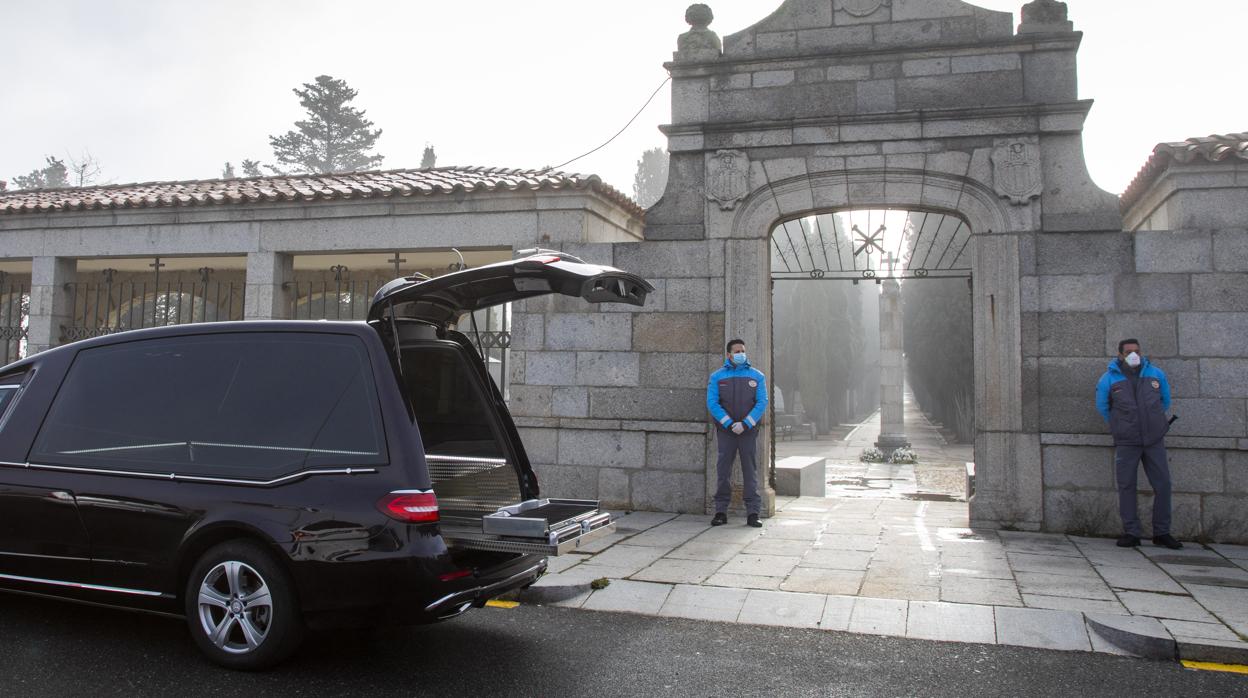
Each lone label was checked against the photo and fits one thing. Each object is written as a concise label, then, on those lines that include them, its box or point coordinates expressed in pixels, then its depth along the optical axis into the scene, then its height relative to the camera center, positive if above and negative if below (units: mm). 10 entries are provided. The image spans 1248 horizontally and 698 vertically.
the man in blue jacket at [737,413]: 8312 -176
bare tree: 37025 +9701
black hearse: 3719 -420
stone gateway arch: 8117 +1719
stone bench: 11562 -1153
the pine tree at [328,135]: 46906 +14638
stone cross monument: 23562 +983
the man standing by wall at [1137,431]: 7371 -292
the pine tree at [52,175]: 53781 +14022
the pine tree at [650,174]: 65250 +17553
